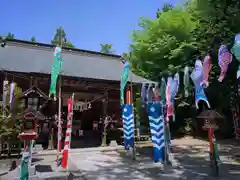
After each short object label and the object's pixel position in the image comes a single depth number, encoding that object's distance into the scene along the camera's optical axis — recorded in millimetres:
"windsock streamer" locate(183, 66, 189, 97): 7043
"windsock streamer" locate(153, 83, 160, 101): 8173
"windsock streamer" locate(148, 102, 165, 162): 7180
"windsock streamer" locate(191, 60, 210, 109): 6227
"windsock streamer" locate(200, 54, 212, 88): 6140
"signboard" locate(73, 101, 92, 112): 13053
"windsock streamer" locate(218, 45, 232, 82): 5633
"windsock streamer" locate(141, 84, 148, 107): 9008
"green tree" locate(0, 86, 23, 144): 8051
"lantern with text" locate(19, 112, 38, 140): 5768
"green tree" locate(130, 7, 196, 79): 13936
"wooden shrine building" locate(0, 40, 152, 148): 10719
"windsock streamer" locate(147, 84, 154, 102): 8664
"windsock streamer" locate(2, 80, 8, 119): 9184
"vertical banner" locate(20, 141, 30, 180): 5288
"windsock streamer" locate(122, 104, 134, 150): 8750
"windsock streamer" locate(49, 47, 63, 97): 7492
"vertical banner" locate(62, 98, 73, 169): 5979
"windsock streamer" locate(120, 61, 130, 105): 9086
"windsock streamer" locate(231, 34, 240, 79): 5148
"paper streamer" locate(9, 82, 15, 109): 8716
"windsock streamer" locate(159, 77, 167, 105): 8039
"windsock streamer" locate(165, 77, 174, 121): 7301
